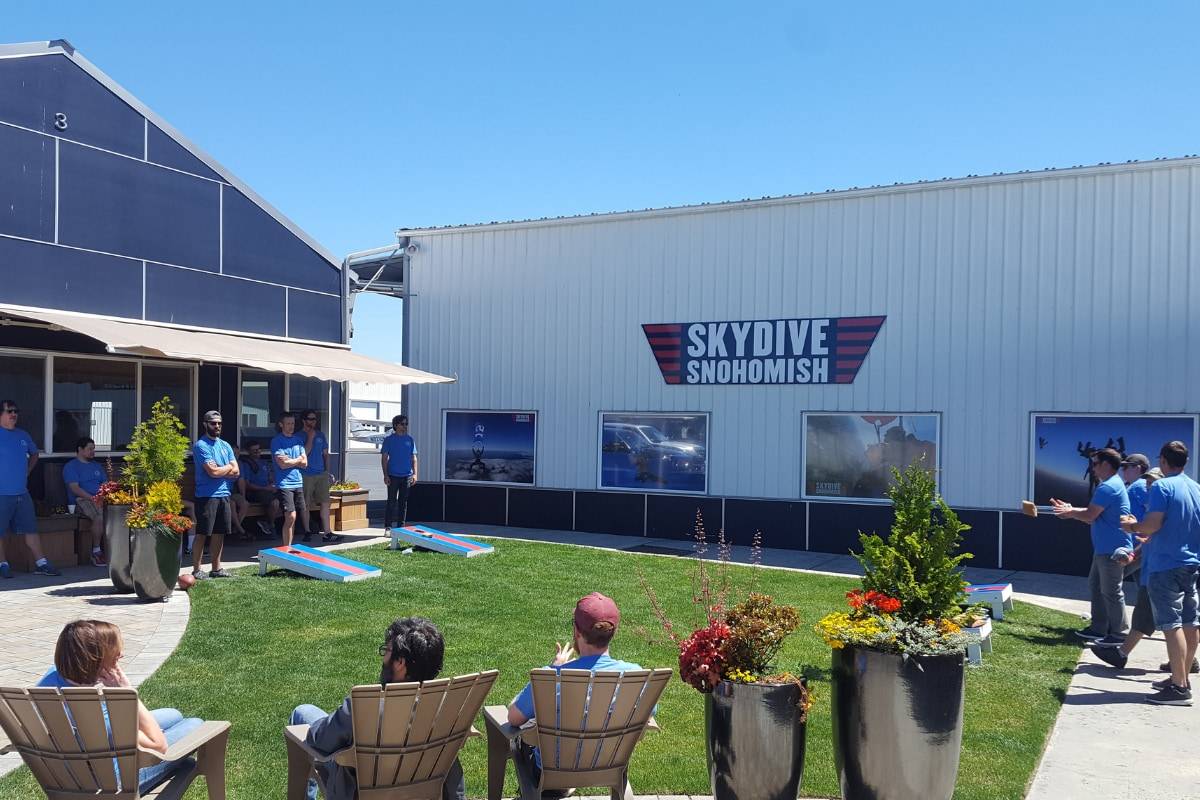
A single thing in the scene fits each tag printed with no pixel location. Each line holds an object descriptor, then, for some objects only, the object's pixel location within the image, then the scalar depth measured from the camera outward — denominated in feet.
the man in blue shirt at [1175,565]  20.80
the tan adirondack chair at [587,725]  12.87
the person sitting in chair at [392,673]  12.34
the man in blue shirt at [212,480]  31.32
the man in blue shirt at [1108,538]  24.41
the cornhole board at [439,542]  39.70
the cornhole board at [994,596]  30.14
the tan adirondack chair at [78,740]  11.65
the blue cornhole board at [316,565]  33.12
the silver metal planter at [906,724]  13.89
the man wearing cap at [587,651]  13.46
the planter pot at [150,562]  28.86
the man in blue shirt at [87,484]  34.86
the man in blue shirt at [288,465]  37.32
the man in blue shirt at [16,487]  32.01
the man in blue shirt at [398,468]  44.47
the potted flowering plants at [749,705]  13.61
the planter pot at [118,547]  29.17
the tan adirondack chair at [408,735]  11.85
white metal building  38.22
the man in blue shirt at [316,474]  41.88
